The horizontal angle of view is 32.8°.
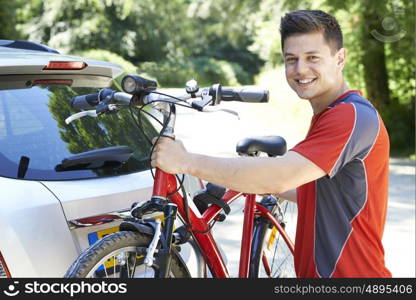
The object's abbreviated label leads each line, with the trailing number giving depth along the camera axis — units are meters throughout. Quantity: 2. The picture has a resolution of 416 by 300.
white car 2.83
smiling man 2.49
